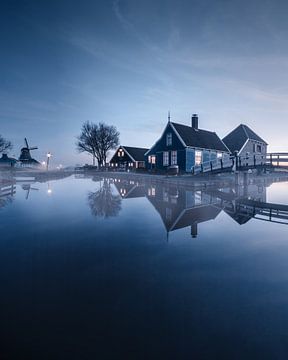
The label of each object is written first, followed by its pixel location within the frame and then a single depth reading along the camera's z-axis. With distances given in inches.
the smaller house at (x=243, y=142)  1525.6
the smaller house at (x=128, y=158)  1943.9
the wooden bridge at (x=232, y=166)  750.7
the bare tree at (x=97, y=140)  2368.4
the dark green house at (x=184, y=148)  1197.7
